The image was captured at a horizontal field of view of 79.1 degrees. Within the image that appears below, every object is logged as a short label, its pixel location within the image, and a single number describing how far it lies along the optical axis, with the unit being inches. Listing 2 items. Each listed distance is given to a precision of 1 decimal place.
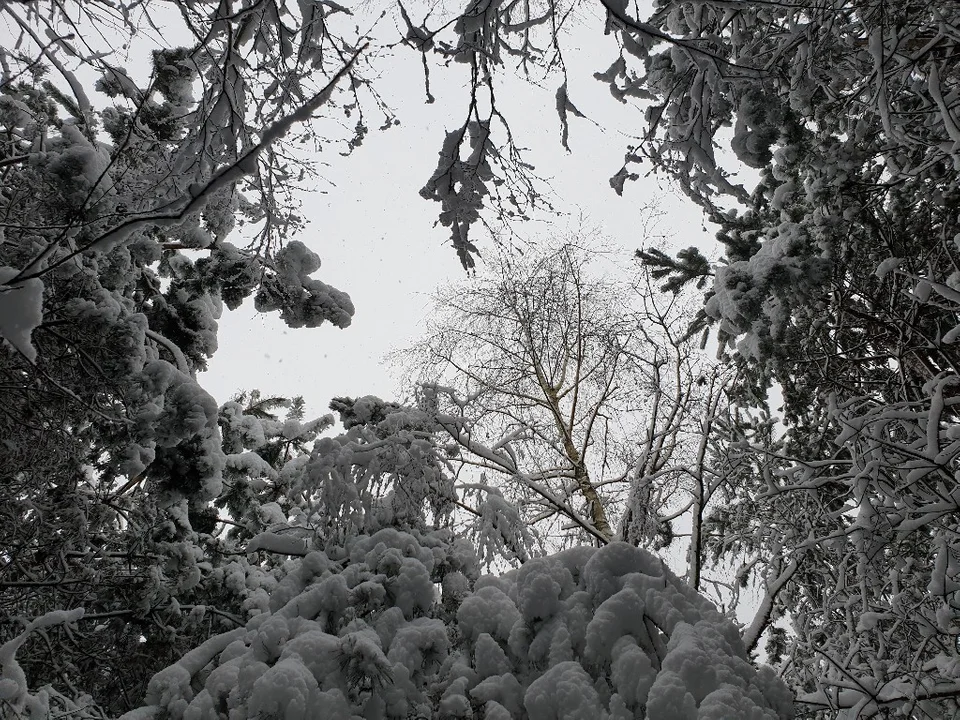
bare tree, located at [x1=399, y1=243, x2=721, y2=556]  252.5
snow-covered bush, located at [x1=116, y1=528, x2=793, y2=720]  91.0
